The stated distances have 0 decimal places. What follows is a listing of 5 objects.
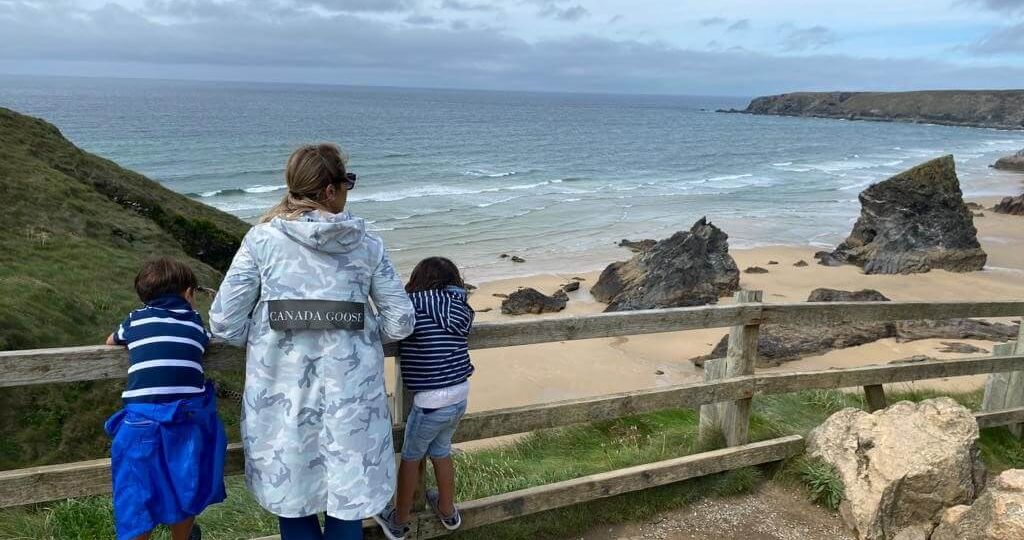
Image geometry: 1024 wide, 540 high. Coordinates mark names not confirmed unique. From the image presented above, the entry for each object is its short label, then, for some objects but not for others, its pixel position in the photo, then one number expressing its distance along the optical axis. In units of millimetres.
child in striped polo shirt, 2709
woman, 2822
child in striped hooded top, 3371
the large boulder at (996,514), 3410
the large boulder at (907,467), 4359
